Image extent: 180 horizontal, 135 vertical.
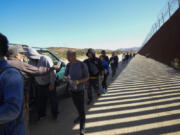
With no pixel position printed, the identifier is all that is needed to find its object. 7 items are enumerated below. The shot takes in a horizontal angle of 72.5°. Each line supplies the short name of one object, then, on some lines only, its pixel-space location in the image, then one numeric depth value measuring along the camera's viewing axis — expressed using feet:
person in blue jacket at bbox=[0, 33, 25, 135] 3.09
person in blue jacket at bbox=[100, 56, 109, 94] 16.79
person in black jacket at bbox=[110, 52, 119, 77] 25.42
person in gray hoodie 8.84
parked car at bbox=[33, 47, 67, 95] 13.15
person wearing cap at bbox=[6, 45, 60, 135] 5.76
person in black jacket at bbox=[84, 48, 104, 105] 12.46
